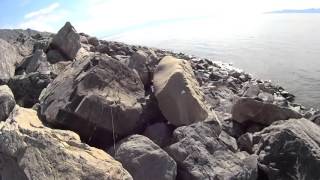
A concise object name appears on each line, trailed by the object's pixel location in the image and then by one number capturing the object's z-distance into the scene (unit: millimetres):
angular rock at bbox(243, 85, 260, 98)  7769
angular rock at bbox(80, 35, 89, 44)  9750
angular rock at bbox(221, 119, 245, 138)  5409
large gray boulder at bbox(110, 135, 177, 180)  3921
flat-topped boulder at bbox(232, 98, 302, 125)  5528
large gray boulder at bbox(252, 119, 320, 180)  4280
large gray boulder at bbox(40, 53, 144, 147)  4456
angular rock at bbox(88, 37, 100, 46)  10170
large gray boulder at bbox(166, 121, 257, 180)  4150
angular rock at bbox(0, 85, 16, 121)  4781
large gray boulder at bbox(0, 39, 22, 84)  6698
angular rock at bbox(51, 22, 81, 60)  7459
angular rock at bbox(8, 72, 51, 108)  5646
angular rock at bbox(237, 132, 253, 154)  4907
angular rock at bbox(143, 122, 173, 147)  4735
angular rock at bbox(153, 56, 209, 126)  5030
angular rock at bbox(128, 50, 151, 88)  6117
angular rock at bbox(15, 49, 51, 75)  6487
